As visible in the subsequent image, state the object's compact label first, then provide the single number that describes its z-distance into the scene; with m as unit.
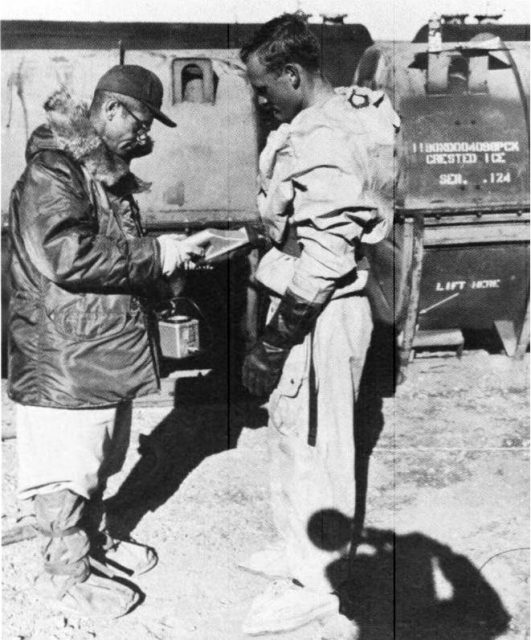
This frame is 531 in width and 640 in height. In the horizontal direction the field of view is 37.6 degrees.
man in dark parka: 2.83
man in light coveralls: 2.63
